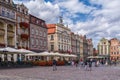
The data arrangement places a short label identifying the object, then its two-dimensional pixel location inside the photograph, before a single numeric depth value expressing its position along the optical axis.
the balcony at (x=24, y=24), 27.61
